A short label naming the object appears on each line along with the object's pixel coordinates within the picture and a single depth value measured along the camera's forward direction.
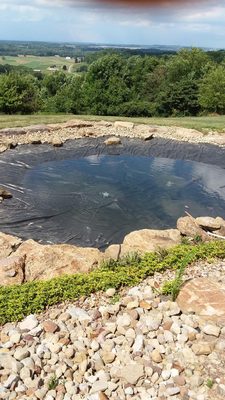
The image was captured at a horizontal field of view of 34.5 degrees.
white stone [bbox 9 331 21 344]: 3.99
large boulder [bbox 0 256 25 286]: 5.08
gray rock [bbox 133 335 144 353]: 3.91
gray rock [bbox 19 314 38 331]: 4.20
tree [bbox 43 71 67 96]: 53.32
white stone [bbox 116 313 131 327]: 4.27
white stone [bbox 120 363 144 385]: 3.52
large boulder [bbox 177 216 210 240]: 6.83
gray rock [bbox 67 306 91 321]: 4.36
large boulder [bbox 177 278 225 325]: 4.41
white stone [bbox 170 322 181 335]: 4.14
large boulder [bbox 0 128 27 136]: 14.30
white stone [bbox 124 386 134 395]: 3.39
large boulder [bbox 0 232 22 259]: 6.14
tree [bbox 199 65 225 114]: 24.34
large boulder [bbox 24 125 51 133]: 14.95
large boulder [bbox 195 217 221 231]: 7.18
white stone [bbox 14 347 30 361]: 3.74
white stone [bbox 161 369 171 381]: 3.55
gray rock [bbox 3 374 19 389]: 3.41
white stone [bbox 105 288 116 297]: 4.79
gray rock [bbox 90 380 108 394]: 3.42
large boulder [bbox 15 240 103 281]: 5.33
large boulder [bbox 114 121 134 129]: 16.39
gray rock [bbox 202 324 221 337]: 4.10
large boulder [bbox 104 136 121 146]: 14.26
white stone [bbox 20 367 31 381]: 3.51
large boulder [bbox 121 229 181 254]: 6.10
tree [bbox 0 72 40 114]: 20.75
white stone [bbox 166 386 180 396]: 3.38
